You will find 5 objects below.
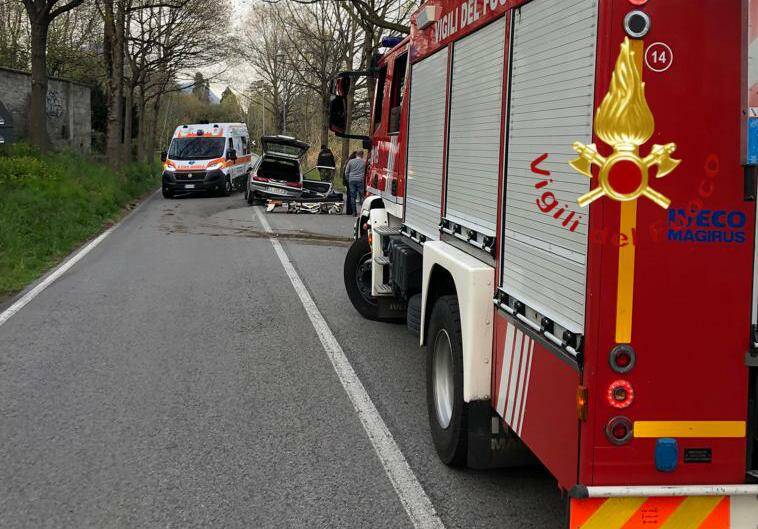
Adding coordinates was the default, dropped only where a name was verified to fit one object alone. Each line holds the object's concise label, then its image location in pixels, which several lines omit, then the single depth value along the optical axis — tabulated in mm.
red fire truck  2959
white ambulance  29094
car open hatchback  24656
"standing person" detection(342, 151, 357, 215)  21650
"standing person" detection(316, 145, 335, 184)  26484
